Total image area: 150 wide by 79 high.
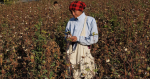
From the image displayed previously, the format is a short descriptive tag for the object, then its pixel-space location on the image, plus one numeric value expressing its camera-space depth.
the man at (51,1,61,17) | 4.91
